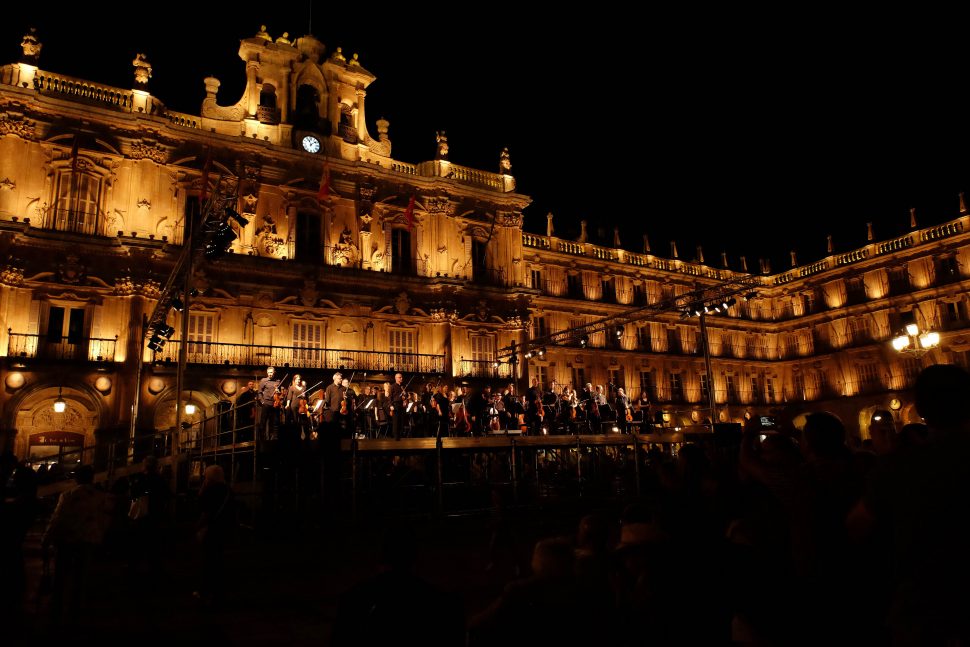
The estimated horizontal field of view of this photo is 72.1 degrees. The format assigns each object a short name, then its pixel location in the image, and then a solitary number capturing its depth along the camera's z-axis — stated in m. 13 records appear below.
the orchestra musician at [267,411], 13.46
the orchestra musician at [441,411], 16.89
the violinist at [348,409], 14.52
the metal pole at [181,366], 12.48
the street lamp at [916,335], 18.59
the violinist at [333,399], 14.45
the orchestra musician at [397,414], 15.33
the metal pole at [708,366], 20.49
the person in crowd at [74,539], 6.70
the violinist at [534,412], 19.89
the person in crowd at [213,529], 7.31
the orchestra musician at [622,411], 21.50
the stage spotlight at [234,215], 13.29
